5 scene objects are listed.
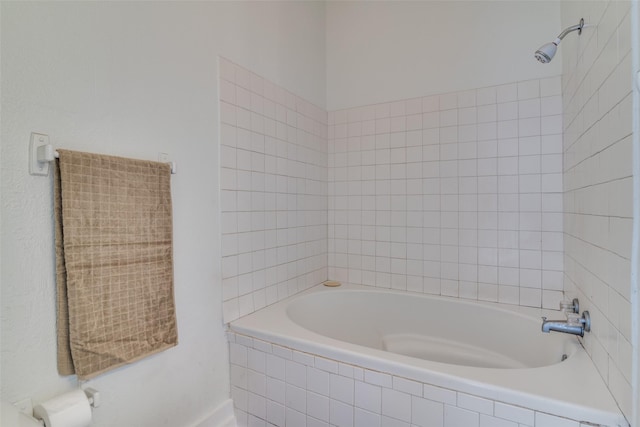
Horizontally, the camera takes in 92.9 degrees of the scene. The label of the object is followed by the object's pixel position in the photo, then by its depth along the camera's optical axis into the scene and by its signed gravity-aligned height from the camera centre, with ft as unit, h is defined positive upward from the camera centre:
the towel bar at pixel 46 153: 2.99 +0.56
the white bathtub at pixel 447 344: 3.31 -2.12
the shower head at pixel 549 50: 4.13 +2.14
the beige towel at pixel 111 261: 3.18 -0.61
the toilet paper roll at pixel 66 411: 2.87 -1.95
